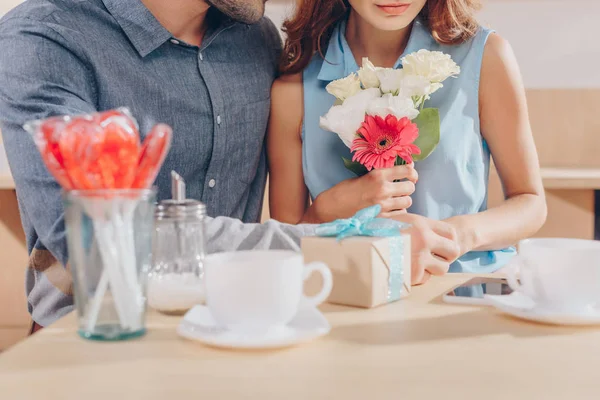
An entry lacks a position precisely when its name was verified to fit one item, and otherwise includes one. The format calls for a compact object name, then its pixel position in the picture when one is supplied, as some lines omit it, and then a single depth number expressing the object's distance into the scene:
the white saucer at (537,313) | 0.81
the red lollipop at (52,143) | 0.72
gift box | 0.90
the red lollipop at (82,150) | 0.71
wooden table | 0.63
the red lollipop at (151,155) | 0.74
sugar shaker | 0.87
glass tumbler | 0.74
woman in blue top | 1.53
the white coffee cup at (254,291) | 0.74
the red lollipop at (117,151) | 0.72
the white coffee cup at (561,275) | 0.82
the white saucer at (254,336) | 0.73
